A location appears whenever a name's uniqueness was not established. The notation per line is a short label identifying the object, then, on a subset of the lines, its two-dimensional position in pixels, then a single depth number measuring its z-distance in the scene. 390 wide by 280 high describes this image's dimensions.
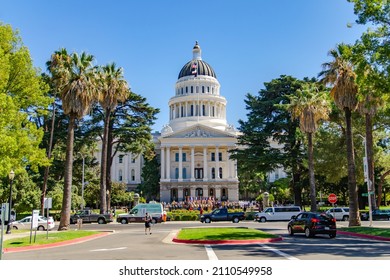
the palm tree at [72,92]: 28.73
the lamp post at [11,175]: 24.70
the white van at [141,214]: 42.79
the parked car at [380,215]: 43.12
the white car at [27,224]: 33.66
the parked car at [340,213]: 43.66
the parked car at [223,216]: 42.44
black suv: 22.98
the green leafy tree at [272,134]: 53.78
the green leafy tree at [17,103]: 20.80
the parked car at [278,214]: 42.69
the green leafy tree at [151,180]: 96.38
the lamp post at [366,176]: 30.16
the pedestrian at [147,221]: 26.28
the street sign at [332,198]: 32.08
